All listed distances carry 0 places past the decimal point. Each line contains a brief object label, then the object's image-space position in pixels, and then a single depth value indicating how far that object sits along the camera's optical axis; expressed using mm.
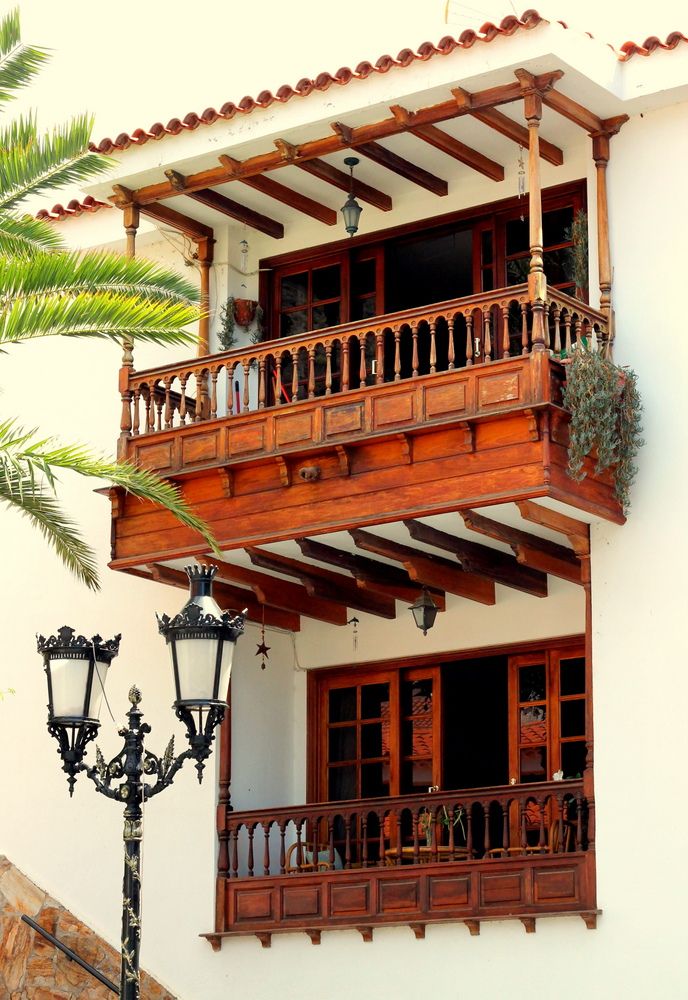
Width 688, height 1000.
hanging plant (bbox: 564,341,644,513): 12109
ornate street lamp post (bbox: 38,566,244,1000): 8617
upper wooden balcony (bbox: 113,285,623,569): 12266
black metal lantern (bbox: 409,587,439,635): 14305
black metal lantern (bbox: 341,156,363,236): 14500
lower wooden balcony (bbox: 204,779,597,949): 12752
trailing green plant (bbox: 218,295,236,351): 15258
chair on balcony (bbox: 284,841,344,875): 14102
